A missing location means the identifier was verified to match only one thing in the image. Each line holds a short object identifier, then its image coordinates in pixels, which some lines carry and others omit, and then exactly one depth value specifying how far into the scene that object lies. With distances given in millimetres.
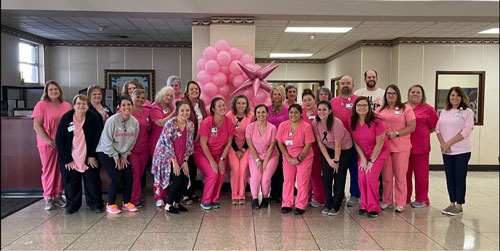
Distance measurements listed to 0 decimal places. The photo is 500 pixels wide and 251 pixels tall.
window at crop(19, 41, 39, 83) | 8570
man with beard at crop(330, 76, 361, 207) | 4680
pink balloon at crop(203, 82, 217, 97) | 5275
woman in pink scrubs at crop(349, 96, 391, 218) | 4227
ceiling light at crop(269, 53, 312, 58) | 11209
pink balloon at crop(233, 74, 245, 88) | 5355
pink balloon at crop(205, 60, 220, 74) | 5293
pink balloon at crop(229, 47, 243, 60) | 5461
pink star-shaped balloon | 5172
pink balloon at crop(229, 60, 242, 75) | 5336
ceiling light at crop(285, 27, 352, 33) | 7355
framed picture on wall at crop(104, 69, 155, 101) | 9836
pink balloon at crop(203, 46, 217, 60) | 5363
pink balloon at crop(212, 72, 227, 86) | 5305
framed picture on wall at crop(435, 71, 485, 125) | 8133
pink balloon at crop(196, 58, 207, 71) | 5529
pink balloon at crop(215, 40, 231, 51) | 5434
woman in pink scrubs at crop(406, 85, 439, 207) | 4727
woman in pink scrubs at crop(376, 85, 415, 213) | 4496
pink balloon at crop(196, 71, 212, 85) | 5344
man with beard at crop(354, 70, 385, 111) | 4945
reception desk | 4941
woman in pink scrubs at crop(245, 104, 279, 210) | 4578
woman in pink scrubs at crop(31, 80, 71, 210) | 4410
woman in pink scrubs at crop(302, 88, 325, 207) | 4621
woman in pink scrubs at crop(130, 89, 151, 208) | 4562
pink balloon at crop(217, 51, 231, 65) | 5324
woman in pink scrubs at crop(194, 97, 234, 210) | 4574
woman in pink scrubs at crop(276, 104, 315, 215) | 4352
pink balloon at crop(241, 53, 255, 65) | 5496
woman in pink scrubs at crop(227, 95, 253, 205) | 4797
